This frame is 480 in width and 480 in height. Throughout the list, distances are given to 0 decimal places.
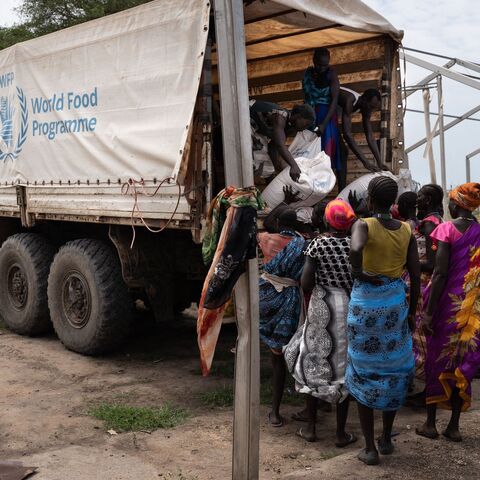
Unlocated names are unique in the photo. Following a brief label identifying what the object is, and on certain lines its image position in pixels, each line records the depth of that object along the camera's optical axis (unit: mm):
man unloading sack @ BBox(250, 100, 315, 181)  5023
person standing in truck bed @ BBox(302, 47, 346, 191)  5582
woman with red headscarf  3721
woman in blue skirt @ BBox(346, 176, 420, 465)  3430
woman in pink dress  3707
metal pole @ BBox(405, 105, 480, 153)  11672
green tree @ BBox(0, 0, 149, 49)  13516
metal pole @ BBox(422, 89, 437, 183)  7832
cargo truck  4516
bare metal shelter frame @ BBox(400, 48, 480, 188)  10055
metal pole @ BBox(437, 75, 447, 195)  10117
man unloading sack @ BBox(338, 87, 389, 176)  5707
